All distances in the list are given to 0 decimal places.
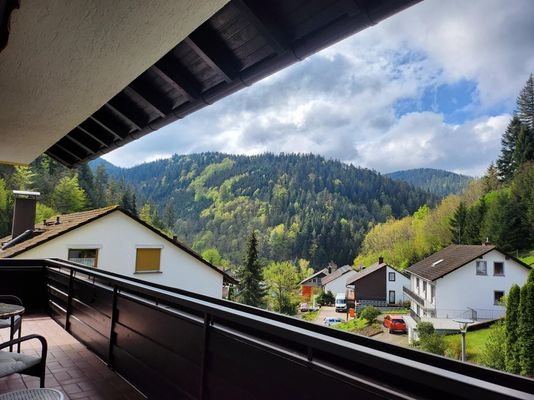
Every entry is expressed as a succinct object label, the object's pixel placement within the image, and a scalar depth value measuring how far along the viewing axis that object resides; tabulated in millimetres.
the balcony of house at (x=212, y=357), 965
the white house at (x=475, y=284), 23047
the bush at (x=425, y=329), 18730
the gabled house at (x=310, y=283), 50031
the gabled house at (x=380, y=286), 36594
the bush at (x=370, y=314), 26969
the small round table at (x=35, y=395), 1455
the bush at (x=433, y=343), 16672
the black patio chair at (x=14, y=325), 2982
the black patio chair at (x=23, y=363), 1939
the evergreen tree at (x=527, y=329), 13594
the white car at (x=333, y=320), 29969
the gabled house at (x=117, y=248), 9844
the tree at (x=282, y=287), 36341
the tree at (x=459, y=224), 39588
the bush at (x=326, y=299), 42438
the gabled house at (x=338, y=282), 44853
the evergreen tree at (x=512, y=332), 14195
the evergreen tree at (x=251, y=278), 28734
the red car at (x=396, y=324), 24453
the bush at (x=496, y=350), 15367
